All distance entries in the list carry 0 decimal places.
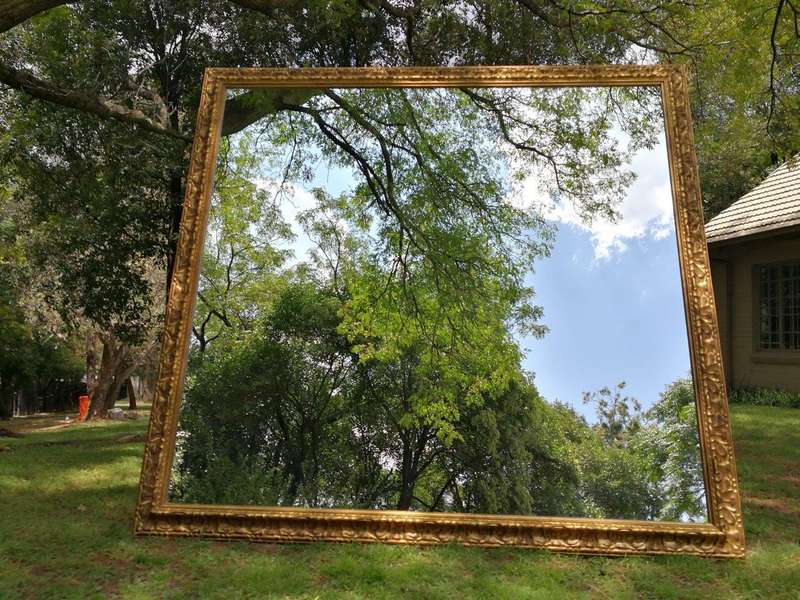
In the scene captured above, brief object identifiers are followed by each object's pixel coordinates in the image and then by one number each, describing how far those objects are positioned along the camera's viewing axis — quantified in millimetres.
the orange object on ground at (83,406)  14504
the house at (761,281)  9273
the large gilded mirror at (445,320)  3367
